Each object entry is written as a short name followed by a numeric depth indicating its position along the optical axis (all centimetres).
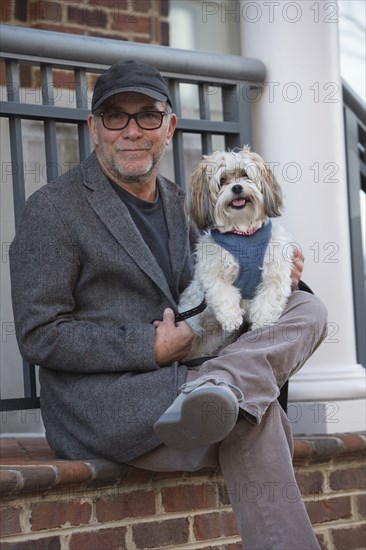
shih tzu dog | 487
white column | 590
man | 427
